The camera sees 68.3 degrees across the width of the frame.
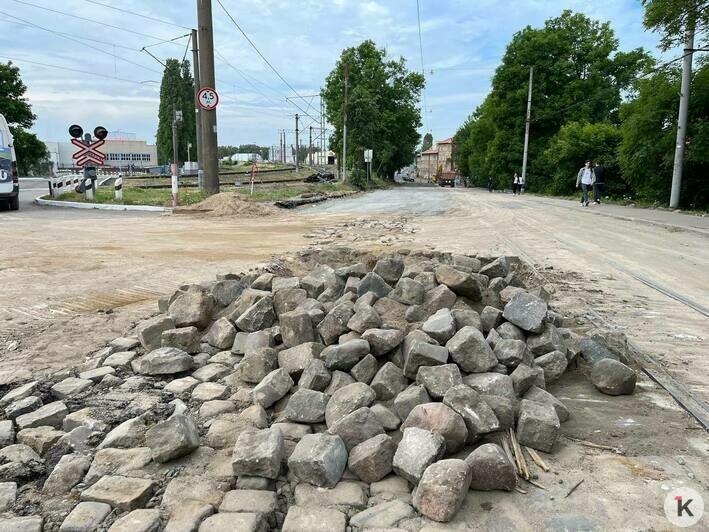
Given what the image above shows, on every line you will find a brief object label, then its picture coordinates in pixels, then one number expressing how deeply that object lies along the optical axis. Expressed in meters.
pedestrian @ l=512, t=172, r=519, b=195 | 39.62
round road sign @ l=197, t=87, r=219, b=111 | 17.48
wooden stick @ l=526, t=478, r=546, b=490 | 2.55
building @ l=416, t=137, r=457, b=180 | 135.85
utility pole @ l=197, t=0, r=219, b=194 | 17.59
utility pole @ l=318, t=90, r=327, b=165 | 61.91
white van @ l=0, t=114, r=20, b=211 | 15.23
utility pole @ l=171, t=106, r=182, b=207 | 17.39
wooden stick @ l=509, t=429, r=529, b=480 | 2.62
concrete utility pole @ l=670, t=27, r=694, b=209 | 18.44
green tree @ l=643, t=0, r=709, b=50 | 16.61
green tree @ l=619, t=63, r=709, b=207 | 20.08
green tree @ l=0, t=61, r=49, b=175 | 53.00
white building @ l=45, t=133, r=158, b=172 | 102.12
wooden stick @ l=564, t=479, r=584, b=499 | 2.50
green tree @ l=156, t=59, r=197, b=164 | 72.88
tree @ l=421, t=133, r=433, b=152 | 188.70
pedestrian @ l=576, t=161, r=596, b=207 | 21.78
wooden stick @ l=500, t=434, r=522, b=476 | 2.66
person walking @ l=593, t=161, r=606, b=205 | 22.83
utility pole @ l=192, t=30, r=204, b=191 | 21.47
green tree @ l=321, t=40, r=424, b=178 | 42.31
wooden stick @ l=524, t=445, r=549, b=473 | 2.69
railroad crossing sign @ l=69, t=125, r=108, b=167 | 19.02
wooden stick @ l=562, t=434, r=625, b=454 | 2.85
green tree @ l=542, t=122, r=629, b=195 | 32.56
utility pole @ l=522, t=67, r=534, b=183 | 42.78
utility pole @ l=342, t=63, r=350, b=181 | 37.53
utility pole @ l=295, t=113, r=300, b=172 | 58.54
